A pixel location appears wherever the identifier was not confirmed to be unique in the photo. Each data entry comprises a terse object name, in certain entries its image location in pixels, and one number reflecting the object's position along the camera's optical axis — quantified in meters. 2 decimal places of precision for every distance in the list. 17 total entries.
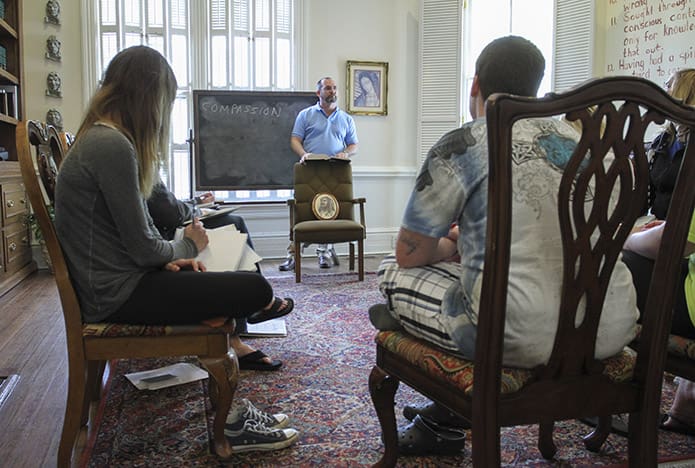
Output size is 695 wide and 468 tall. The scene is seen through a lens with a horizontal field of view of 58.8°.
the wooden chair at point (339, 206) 4.59
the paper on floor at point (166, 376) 2.40
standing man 5.28
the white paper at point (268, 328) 3.18
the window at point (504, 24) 5.57
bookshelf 4.41
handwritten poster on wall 4.27
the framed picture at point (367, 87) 5.95
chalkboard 5.21
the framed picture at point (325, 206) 4.87
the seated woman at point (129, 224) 1.62
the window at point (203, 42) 5.36
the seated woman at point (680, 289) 1.59
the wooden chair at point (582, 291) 1.12
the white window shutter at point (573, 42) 5.16
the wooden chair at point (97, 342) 1.62
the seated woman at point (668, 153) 2.04
